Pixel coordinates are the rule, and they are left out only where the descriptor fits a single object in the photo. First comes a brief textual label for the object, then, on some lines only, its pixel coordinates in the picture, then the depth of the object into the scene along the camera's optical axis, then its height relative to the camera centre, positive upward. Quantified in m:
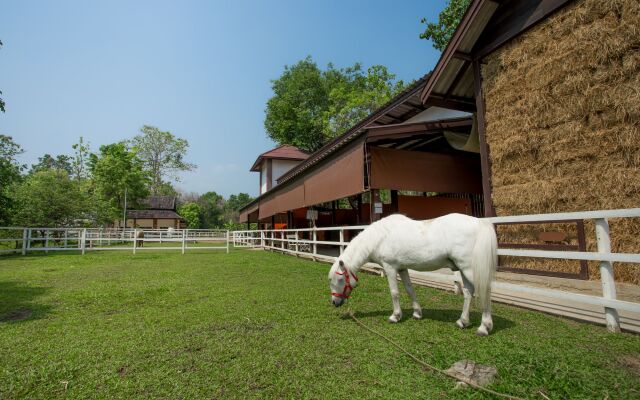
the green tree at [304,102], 33.69 +14.19
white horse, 2.84 -0.33
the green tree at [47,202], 18.42 +1.65
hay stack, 4.31 +1.71
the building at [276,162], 25.00 +5.24
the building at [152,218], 45.47 +1.34
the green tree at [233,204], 76.88 +6.53
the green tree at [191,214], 57.53 +2.35
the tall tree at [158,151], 43.84 +11.27
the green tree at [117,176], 34.38 +5.97
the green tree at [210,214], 67.28 +2.74
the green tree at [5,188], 14.77 +2.20
